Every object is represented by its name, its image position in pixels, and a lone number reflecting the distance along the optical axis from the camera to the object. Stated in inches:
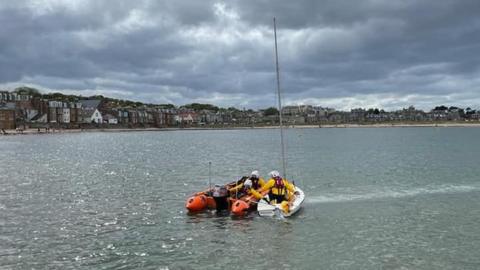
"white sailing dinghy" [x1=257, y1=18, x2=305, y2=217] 922.1
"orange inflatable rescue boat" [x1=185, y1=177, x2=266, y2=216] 937.0
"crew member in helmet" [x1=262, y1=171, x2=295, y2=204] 960.3
